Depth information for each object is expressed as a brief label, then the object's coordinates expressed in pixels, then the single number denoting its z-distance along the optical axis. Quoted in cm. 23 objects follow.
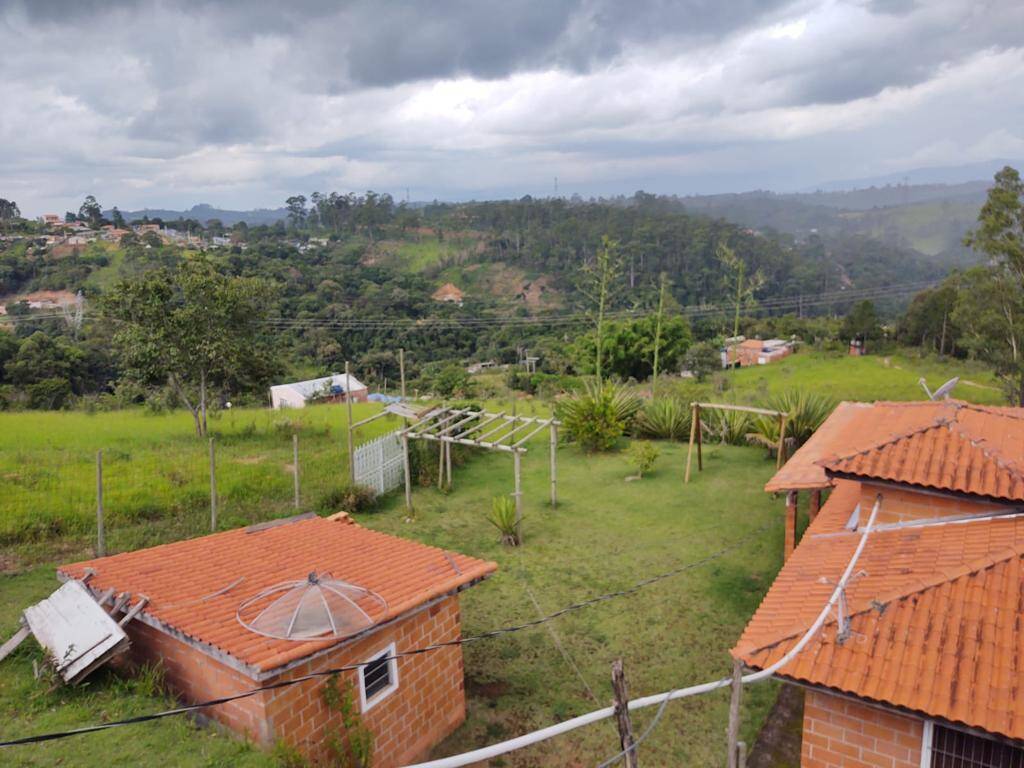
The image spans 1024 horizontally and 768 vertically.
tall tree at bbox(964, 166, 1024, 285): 2152
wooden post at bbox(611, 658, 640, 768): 316
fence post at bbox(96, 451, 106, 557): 880
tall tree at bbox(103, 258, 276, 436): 1447
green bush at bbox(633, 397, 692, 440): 1711
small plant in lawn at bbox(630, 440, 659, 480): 1405
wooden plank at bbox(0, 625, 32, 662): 565
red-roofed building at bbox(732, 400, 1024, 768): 423
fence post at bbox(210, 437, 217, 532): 1015
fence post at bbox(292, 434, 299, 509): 1099
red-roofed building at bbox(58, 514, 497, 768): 487
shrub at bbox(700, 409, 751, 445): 1664
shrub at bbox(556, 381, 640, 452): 1603
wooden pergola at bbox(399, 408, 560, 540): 1152
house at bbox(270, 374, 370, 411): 2981
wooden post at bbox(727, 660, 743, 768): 349
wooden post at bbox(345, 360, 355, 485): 1211
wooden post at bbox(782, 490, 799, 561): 878
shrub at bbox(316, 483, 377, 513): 1191
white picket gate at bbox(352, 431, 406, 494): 1255
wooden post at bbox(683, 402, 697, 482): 1335
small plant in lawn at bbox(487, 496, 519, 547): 1051
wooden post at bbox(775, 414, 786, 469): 1293
